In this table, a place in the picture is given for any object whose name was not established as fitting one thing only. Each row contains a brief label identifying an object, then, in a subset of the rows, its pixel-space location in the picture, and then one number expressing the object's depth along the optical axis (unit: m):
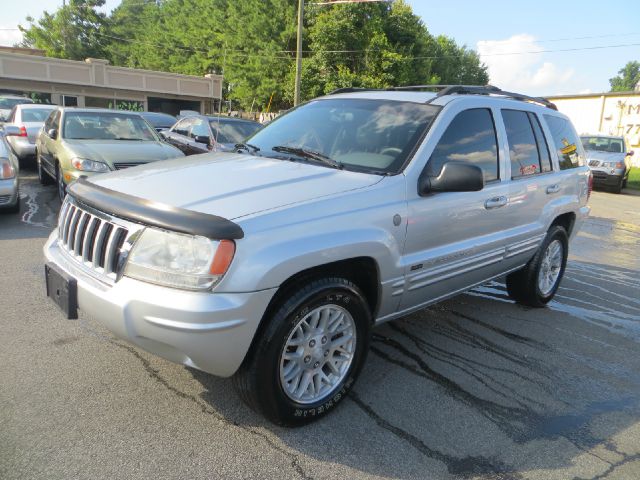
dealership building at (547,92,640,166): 30.56
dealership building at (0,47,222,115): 34.50
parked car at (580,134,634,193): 17.25
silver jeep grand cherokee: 2.45
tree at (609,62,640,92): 121.12
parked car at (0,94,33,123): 19.97
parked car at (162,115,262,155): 9.94
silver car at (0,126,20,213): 7.13
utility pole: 23.22
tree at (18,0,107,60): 51.84
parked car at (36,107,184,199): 7.33
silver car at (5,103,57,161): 11.63
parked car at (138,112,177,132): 15.83
